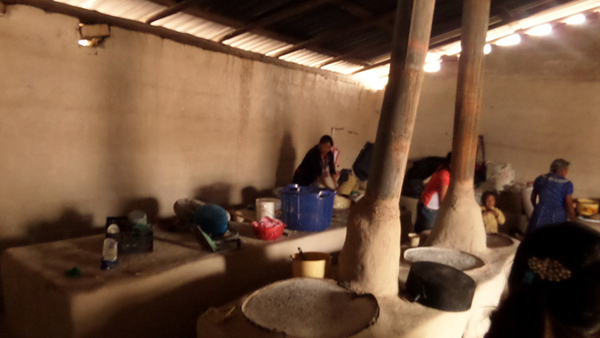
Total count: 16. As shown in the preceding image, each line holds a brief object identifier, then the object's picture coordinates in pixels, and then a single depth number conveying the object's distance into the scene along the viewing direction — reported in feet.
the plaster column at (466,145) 10.14
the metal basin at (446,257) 9.32
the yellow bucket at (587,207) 15.93
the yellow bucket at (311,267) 7.90
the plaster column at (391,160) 7.14
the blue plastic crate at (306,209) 10.81
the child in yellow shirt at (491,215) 14.93
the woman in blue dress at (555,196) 14.12
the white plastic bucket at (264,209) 10.90
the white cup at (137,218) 9.21
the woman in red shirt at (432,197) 11.84
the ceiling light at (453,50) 19.84
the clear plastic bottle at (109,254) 7.58
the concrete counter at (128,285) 6.71
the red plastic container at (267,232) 9.93
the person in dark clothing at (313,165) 15.52
